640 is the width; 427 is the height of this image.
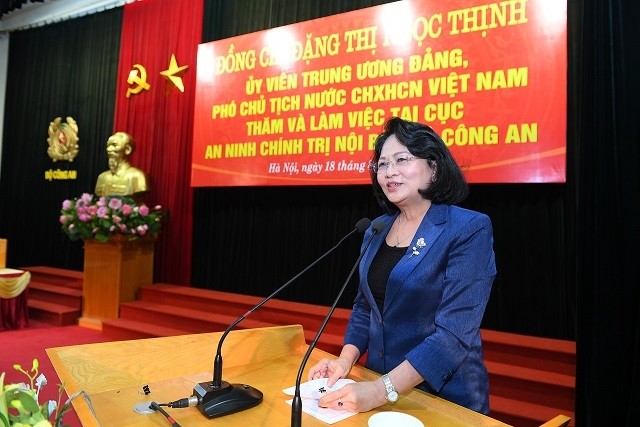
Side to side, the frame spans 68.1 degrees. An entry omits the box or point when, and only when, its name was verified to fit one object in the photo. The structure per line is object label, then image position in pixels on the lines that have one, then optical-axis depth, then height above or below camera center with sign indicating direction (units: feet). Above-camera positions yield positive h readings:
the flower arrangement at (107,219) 13.70 +0.65
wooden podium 2.84 -0.99
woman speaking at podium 3.50 -0.29
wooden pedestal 14.16 -1.04
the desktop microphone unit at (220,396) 2.83 -0.94
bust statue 15.14 +2.10
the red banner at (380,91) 9.27 +3.76
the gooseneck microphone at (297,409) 2.39 -0.82
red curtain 15.88 +4.52
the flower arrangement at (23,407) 1.92 -0.71
